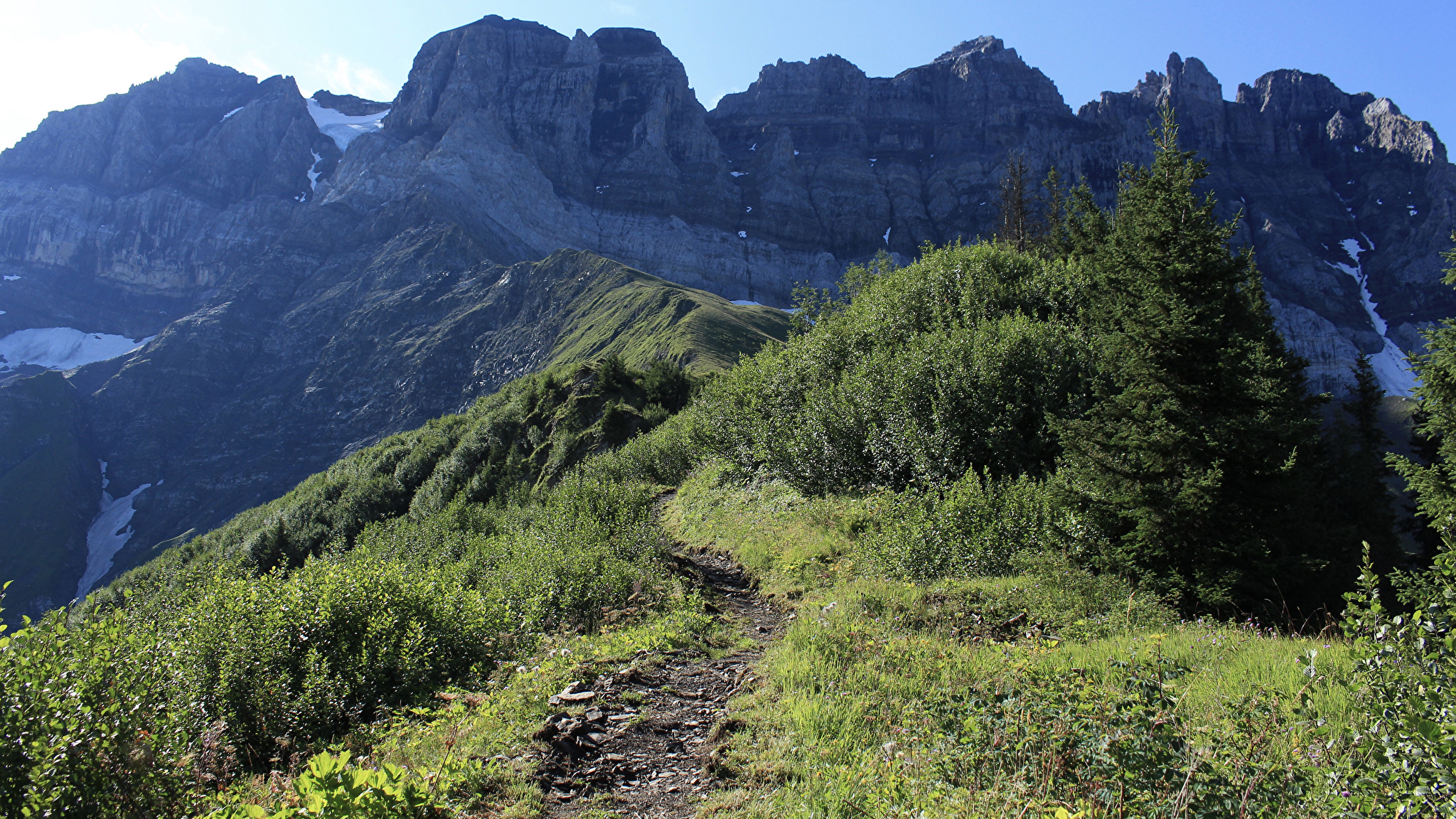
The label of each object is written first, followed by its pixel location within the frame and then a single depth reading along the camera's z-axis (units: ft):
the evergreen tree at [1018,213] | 160.86
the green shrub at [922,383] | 53.83
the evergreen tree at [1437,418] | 44.42
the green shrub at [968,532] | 39.29
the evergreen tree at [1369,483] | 75.36
